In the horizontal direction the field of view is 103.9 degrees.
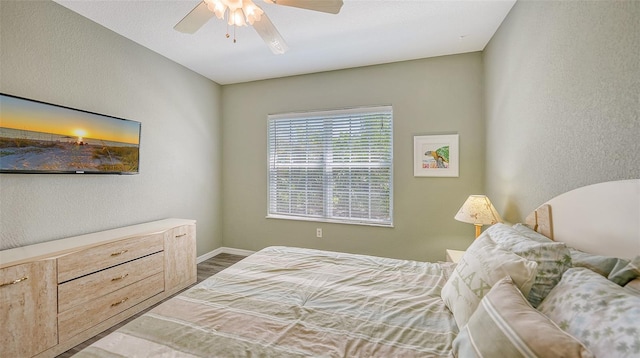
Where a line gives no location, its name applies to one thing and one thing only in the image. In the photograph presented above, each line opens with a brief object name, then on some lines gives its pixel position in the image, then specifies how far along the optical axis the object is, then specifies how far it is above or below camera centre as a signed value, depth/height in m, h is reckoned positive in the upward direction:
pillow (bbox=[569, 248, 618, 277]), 0.97 -0.34
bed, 0.73 -0.61
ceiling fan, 1.52 +1.07
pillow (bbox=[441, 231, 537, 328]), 1.01 -0.42
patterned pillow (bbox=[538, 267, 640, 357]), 0.62 -0.39
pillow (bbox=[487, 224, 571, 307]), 1.01 -0.34
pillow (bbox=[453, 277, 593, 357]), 0.65 -0.44
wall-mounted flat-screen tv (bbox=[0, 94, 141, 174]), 1.82 +0.33
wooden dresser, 1.59 -0.82
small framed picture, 2.97 +0.29
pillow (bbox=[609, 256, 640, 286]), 0.88 -0.33
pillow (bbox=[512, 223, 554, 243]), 1.31 -0.31
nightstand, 2.20 -0.71
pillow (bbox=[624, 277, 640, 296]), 0.83 -0.36
